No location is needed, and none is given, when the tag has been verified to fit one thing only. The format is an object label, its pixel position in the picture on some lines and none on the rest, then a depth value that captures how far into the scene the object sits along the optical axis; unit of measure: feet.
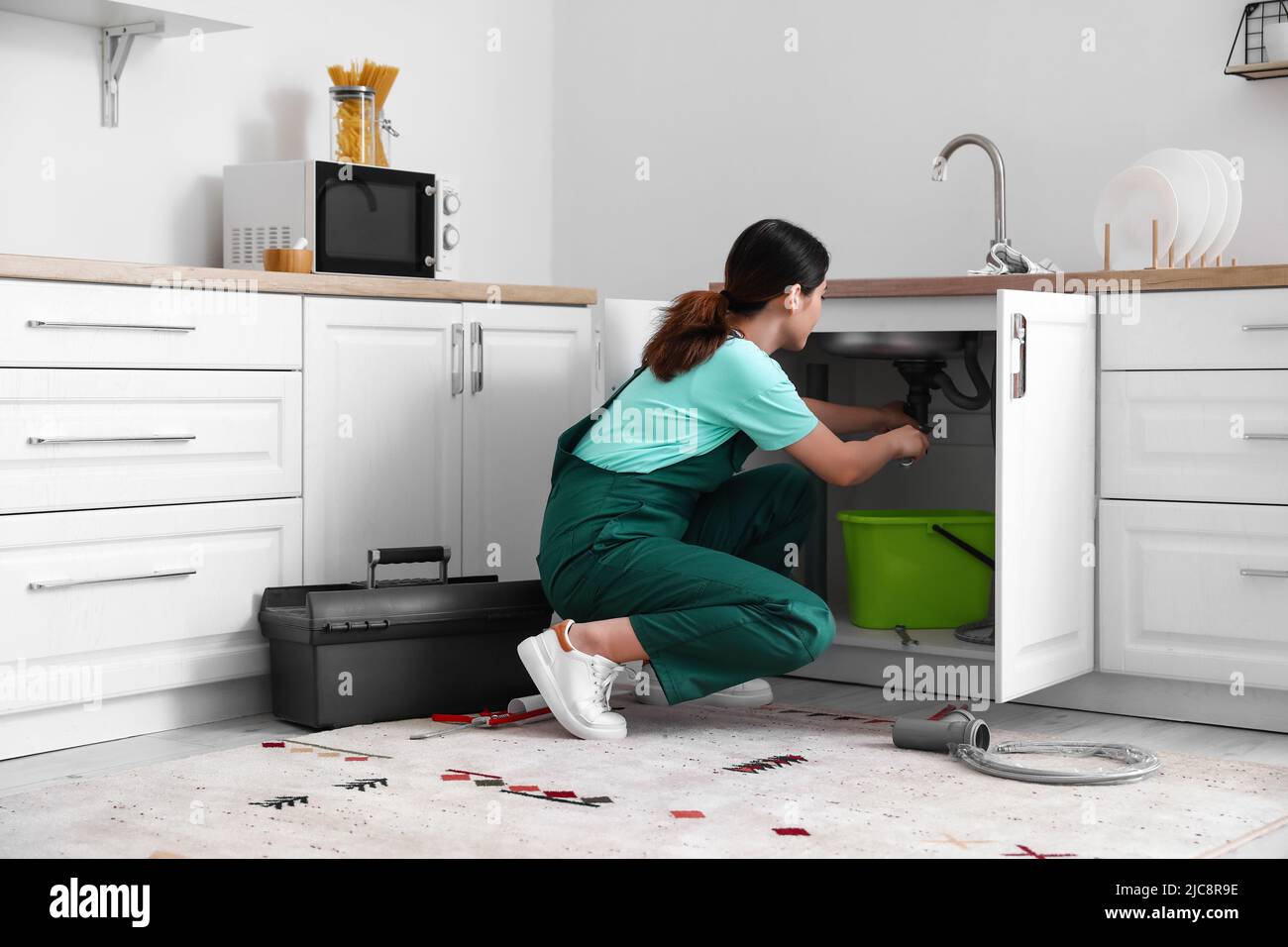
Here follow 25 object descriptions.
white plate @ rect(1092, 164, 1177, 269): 10.18
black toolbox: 9.13
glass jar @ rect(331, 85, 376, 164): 11.67
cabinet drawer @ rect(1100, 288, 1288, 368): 8.96
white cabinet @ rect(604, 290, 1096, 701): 8.59
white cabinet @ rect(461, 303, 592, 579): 10.89
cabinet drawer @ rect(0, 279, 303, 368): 8.48
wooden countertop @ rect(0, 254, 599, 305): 8.52
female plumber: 8.86
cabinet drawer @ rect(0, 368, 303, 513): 8.53
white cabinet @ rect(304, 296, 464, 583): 9.96
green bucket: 10.73
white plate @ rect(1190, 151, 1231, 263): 10.23
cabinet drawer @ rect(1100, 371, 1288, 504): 8.98
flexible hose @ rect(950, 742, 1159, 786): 7.74
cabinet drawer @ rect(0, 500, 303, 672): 8.54
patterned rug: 6.66
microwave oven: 10.78
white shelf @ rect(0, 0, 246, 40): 10.16
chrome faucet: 10.25
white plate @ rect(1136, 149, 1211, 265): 10.16
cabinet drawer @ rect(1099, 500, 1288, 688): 9.04
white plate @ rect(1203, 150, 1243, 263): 10.38
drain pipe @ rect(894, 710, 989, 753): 8.39
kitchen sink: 10.04
